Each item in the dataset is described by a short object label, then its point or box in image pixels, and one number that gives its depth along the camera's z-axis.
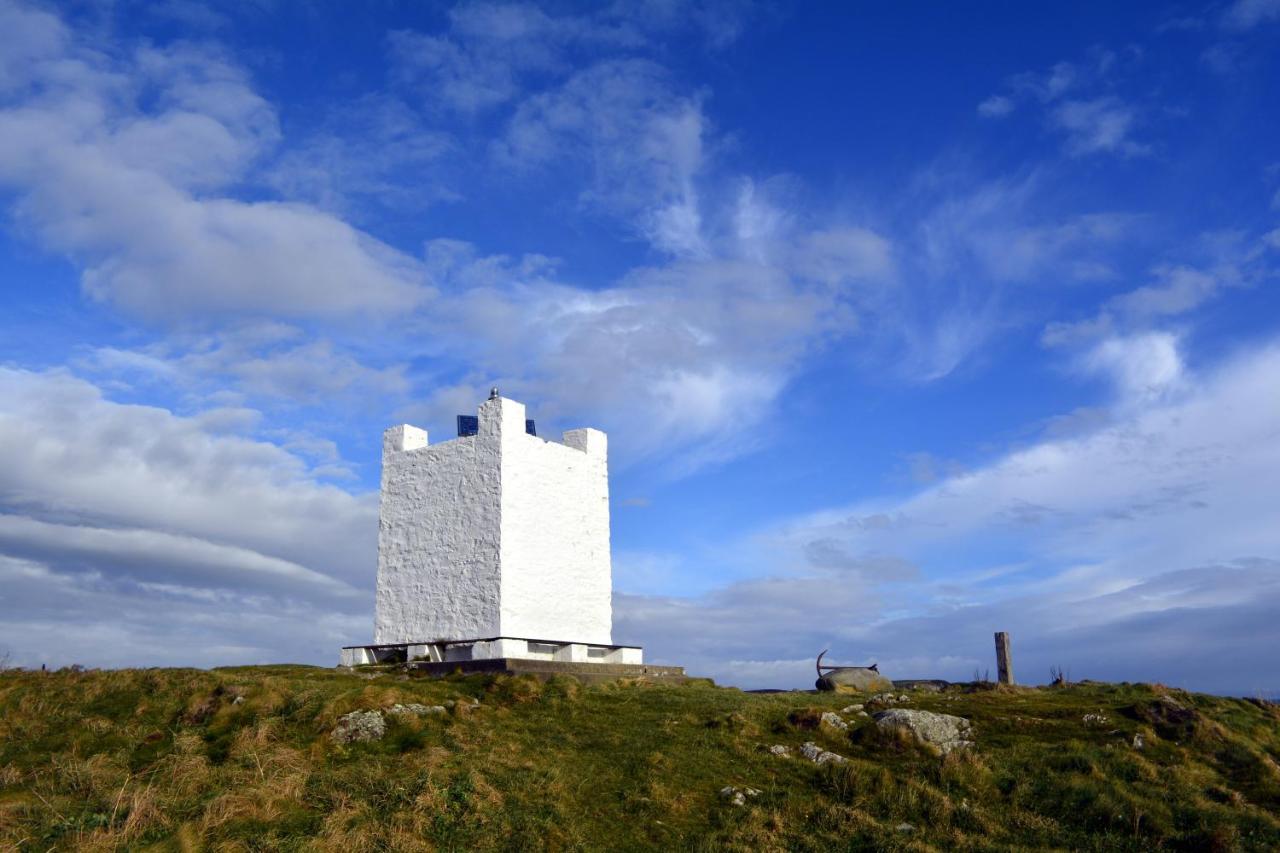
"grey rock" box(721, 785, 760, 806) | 16.58
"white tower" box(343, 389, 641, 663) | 27.72
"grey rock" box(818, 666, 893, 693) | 29.14
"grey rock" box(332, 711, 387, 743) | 18.73
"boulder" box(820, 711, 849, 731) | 20.70
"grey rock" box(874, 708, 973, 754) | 19.59
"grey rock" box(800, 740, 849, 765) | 18.52
